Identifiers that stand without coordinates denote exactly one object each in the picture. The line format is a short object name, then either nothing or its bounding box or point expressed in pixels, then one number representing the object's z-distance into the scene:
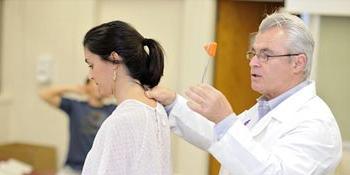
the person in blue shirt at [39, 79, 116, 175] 4.86
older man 2.93
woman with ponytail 2.98
